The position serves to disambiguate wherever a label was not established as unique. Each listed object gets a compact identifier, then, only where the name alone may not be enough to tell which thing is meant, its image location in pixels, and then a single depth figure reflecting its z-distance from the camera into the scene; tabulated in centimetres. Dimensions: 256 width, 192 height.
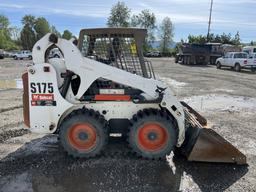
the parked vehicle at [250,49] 2188
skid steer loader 350
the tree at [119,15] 4321
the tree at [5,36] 4870
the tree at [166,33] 4566
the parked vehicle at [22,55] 2895
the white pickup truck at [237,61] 1665
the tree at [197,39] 3786
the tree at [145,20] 4460
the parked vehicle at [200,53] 2186
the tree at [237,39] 3758
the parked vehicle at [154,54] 3718
